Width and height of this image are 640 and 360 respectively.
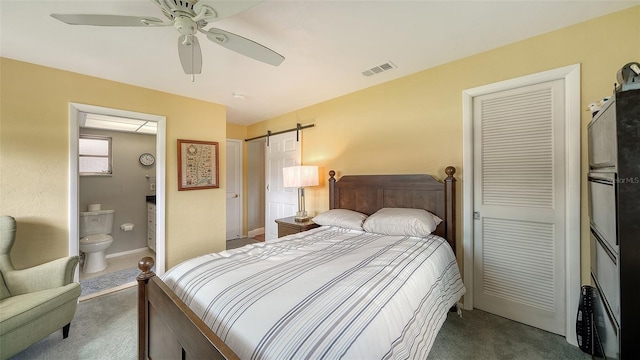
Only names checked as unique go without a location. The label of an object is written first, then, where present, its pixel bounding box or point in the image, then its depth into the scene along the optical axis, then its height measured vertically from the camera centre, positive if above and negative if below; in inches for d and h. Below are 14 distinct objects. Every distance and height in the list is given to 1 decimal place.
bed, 33.6 -21.8
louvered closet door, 73.6 -8.7
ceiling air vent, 92.5 +45.9
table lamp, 121.6 +1.7
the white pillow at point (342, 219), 97.7 -17.0
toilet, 126.0 -31.9
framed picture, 123.0 +8.9
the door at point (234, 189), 189.6 -6.9
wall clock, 165.8 +15.9
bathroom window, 146.8 +16.9
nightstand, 113.5 -22.9
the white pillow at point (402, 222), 81.4 -15.6
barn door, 152.6 +1.0
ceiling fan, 45.9 +34.4
